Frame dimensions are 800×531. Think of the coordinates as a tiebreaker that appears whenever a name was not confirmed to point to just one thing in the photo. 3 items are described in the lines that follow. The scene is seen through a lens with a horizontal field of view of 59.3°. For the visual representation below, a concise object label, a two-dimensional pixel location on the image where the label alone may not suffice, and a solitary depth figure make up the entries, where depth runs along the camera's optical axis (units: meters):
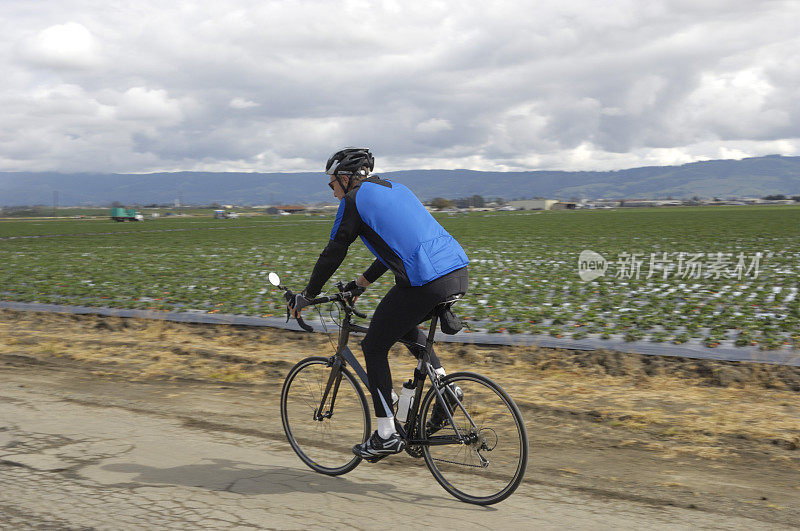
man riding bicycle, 4.18
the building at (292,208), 171.84
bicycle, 4.34
